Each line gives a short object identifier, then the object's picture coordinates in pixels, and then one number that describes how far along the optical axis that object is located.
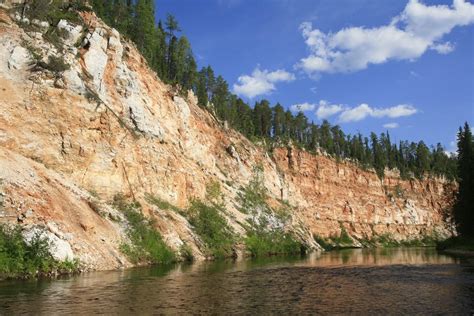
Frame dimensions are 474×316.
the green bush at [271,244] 67.31
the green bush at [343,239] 128.25
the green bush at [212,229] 57.91
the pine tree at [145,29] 84.31
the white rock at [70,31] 56.06
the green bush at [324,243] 113.69
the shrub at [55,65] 47.54
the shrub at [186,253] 49.84
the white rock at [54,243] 30.52
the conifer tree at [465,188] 70.44
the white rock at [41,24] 53.16
